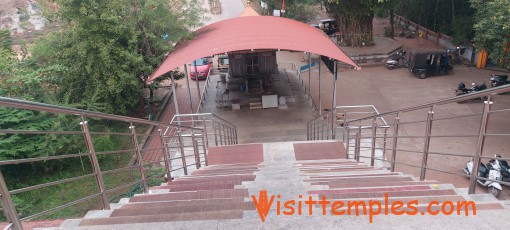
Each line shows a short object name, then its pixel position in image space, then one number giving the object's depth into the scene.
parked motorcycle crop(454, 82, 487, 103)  13.75
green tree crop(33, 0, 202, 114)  11.33
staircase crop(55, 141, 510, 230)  2.50
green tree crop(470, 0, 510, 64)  11.52
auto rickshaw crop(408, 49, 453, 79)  17.11
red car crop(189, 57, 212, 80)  18.92
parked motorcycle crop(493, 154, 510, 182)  8.49
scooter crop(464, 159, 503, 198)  8.13
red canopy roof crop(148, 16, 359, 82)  10.17
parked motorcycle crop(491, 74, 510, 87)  14.17
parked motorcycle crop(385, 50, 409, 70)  18.88
